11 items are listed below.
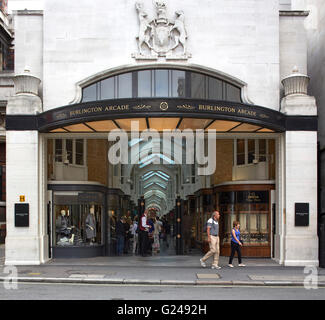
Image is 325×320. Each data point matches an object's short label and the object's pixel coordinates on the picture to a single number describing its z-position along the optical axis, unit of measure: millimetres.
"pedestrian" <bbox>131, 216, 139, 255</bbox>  22584
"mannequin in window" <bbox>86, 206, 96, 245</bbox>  19489
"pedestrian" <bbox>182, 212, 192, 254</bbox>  22100
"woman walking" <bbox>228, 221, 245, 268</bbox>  16047
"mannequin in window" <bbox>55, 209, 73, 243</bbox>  18734
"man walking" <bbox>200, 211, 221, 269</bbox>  15695
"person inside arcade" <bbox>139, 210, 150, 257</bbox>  20000
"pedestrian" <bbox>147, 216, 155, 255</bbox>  21925
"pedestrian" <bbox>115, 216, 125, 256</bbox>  21078
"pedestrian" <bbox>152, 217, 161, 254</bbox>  23695
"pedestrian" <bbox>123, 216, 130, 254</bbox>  21984
